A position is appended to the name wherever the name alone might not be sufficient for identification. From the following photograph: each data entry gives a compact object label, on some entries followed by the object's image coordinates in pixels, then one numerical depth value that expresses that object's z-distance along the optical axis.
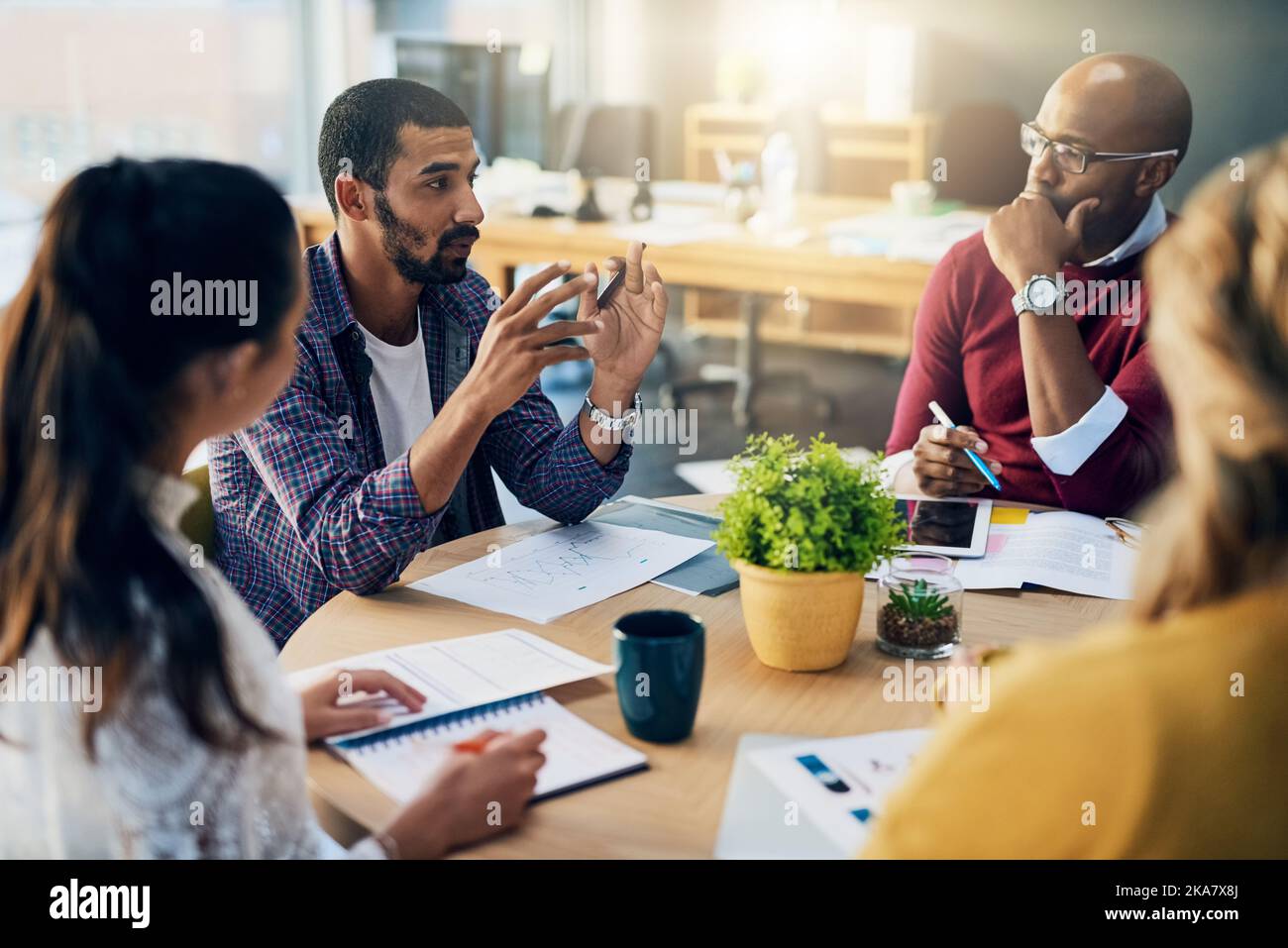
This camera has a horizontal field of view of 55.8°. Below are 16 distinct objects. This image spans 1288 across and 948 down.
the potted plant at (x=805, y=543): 1.16
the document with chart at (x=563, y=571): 1.40
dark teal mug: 1.05
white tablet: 1.53
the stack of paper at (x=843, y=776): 0.95
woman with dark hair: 0.84
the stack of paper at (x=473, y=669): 1.14
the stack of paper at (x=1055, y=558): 1.43
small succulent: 1.24
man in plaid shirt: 1.44
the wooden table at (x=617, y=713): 0.96
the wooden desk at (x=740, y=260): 3.30
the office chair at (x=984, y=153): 5.09
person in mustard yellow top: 0.64
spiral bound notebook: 1.02
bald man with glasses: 1.74
